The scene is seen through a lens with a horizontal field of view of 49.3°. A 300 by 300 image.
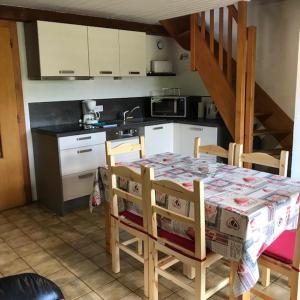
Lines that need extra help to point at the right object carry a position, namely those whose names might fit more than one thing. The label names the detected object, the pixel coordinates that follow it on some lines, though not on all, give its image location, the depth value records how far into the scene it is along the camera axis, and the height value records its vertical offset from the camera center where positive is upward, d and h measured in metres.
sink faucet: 4.49 -0.32
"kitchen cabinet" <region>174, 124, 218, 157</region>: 3.94 -0.59
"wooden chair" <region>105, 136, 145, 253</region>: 2.32 -0.48
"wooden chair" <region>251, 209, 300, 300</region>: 1.60 -0.87
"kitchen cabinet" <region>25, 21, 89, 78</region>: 3.35 +0.44
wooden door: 3.45 -0.39
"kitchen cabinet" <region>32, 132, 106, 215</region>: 3.37 -0.80
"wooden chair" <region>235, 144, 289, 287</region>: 2.20 -0.51
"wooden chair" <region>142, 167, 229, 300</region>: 1.65 -0.86
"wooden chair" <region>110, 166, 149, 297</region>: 2.00 -0.87
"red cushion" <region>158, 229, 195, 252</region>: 1.82 -0.86
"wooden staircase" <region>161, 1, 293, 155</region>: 3.31 +0.09
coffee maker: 4.01 -0.25
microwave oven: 4.39 -0.23
